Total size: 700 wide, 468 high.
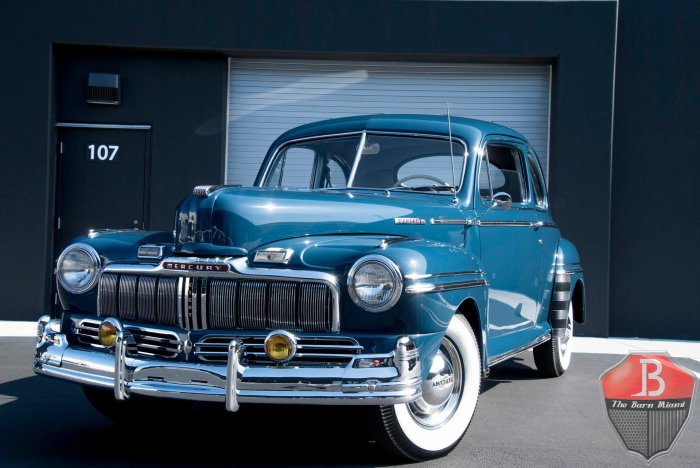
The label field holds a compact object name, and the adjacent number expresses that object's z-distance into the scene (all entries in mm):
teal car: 3549
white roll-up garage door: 9805
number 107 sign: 9758
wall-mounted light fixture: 9664
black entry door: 9758
